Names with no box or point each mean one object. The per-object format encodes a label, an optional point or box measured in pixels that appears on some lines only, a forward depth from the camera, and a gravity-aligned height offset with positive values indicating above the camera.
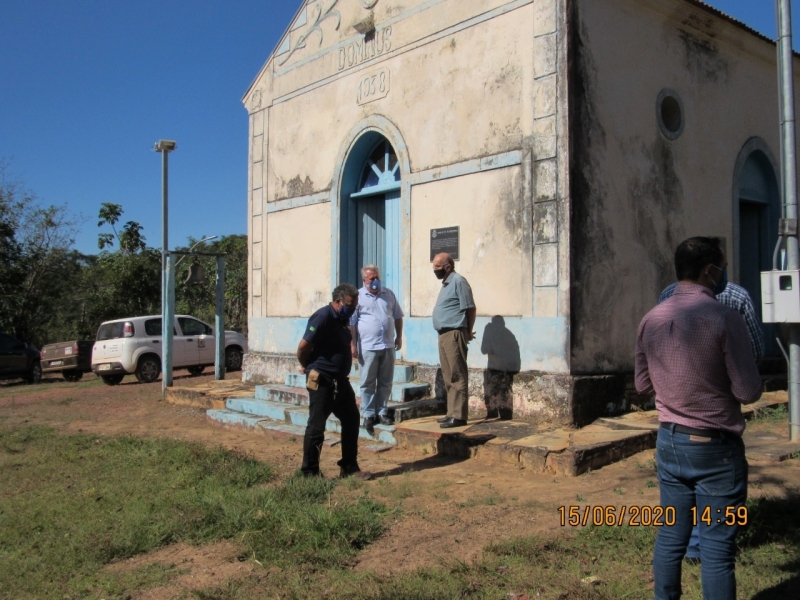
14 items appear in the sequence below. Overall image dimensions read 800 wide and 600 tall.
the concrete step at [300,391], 8.48 -0.94
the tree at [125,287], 24.89 +1.14
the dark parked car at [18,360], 18.64 -1.10
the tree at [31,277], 23.19 +1.39
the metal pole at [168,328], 12.31 -0.16
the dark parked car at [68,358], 18.86 -1.04
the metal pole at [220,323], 12.63 -0.08
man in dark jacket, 6.01 -0.48
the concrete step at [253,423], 8.38 -1.31
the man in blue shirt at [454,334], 7.29 -0.16
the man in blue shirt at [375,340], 7.33 -0.22
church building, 7.61 +1.89
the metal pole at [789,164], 6.43 +1.41
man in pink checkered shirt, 2.97 -0.45
